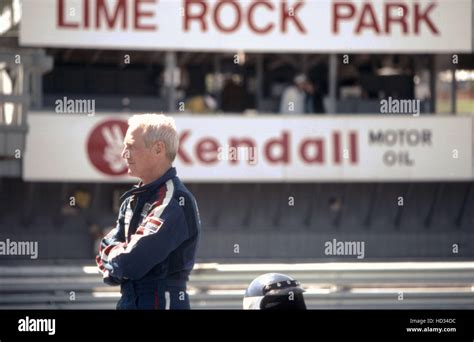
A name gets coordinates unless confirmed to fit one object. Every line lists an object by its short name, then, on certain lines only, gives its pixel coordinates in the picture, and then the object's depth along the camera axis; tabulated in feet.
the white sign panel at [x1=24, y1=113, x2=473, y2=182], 42.55
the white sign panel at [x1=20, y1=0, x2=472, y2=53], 37.68
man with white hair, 14.16
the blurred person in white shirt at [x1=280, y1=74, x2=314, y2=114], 46.96
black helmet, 15.88
